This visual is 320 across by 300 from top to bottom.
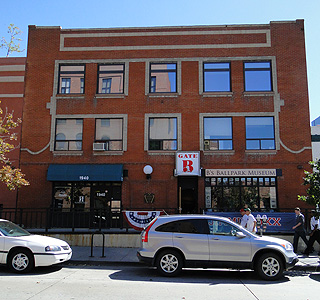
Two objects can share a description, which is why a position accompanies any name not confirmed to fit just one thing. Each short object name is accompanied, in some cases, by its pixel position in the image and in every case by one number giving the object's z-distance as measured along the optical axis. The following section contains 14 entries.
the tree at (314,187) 10.82
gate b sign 16.38
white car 8.74
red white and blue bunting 12.83
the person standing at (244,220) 10.70
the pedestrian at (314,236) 11.59
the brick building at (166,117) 16.58
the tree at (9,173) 12.12
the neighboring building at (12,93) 17.50
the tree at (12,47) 18.17
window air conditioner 16.98
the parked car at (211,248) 8.39
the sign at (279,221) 13.01
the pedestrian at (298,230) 11.68
